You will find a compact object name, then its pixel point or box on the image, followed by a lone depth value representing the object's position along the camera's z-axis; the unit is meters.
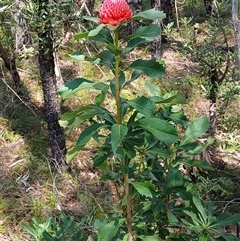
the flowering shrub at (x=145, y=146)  1.40
